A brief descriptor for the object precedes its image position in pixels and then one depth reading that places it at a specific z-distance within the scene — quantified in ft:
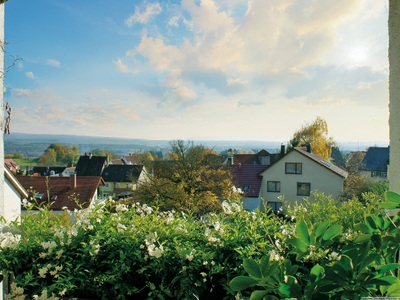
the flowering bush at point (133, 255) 3.77
